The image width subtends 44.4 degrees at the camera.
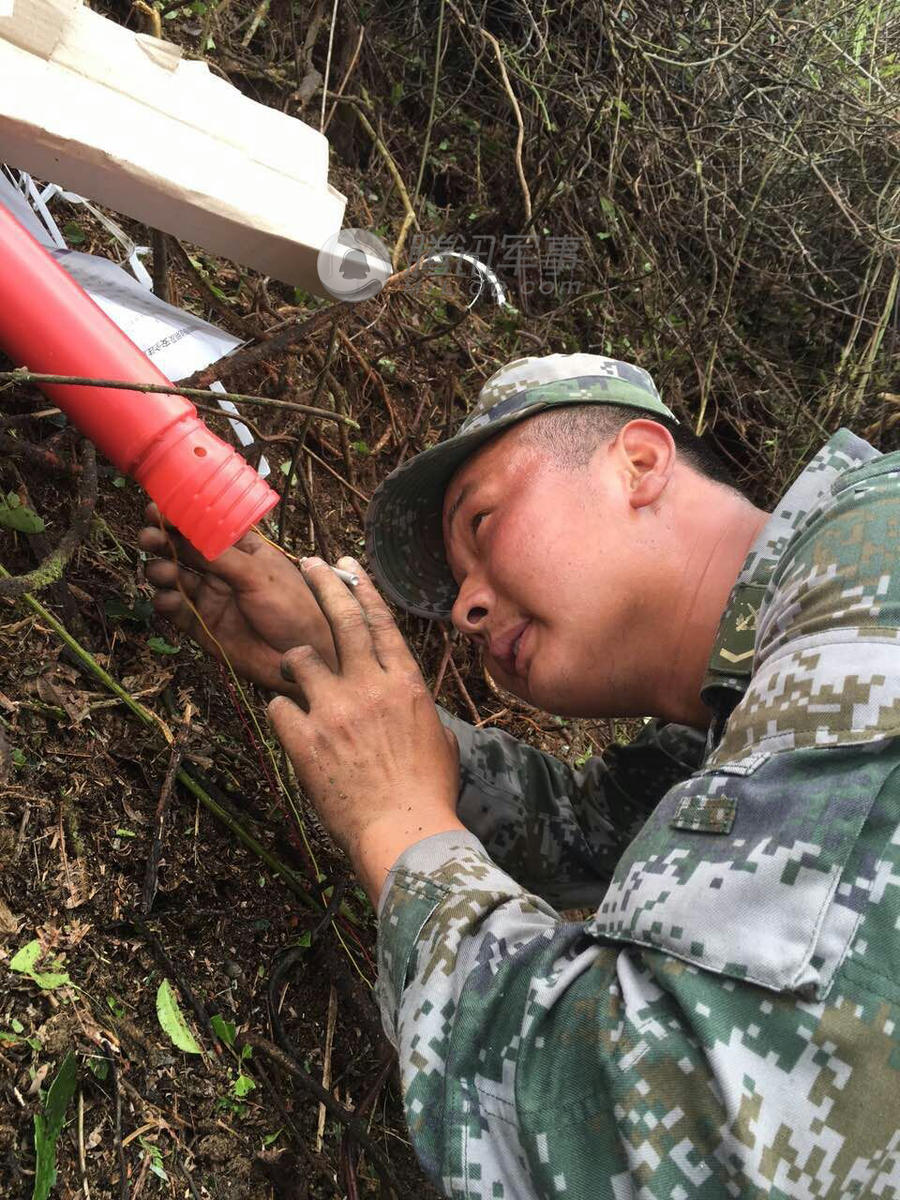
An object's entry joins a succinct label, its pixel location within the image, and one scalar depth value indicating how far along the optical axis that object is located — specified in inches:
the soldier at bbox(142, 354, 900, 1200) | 14.9
